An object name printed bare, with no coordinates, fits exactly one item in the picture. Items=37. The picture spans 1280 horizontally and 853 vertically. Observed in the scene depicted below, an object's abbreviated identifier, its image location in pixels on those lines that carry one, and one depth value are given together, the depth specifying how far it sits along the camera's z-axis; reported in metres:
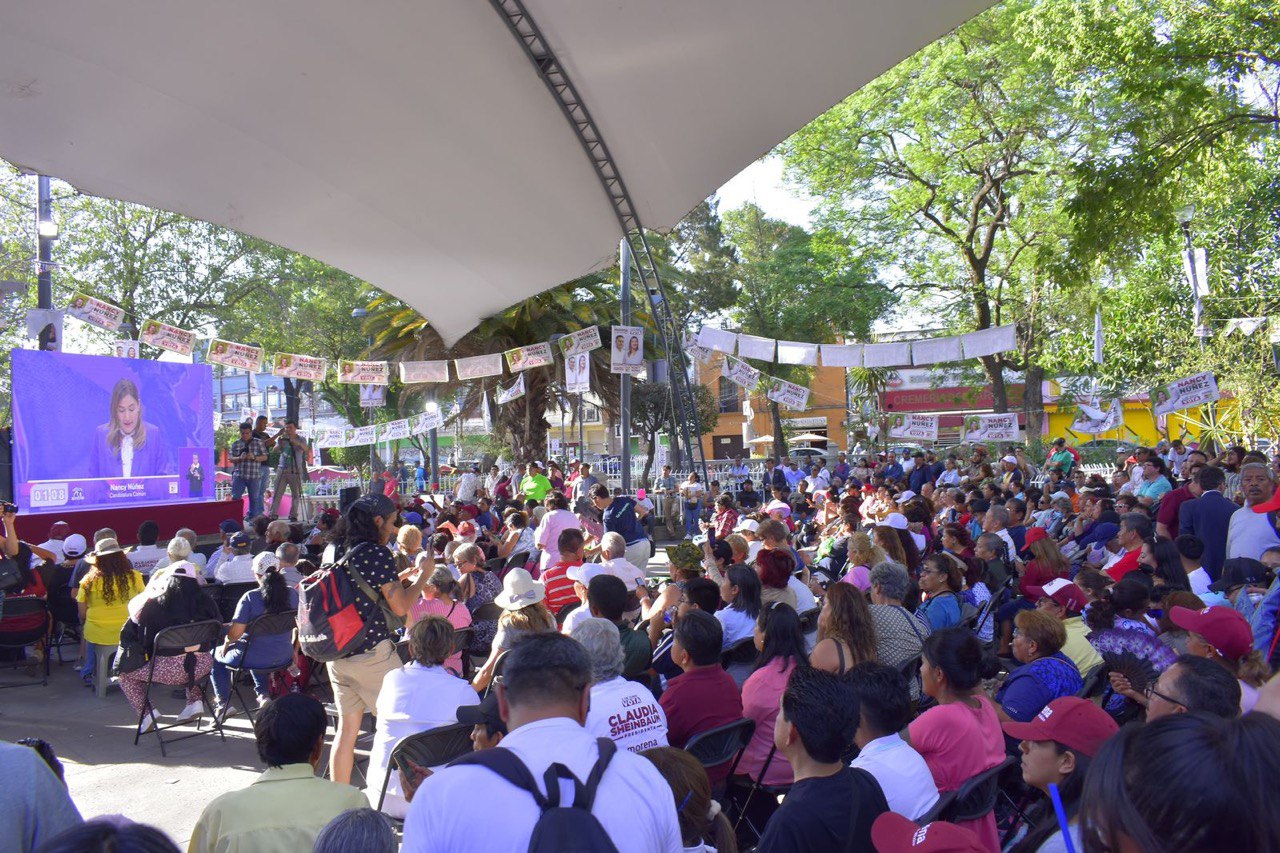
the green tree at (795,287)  26.84
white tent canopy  6.93
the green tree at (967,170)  21.69
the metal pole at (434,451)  19.89
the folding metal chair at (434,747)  3.70
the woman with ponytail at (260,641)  6.27
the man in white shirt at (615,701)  3.17
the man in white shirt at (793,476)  20.62
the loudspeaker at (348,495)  13.91
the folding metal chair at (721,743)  3.57
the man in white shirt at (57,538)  9.69
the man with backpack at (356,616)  4.73
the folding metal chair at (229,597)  8.05
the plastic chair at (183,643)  6.18
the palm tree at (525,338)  19.72
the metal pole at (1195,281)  15.33
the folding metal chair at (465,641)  5.86
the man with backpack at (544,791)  1.83
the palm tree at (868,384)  34.31
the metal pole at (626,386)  14.06
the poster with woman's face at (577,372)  14.97
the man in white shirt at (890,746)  2.86
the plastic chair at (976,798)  2.85
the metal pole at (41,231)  11.80
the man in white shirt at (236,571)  8.00
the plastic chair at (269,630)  6.21
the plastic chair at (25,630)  7.75
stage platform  11.10
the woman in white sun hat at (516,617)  4.45
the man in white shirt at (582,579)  5.00
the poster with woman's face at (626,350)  14.01
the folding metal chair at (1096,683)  4.27
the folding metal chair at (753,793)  3.91
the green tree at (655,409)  33.12
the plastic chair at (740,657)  4.88
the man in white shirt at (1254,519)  6.04
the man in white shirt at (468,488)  17.64
